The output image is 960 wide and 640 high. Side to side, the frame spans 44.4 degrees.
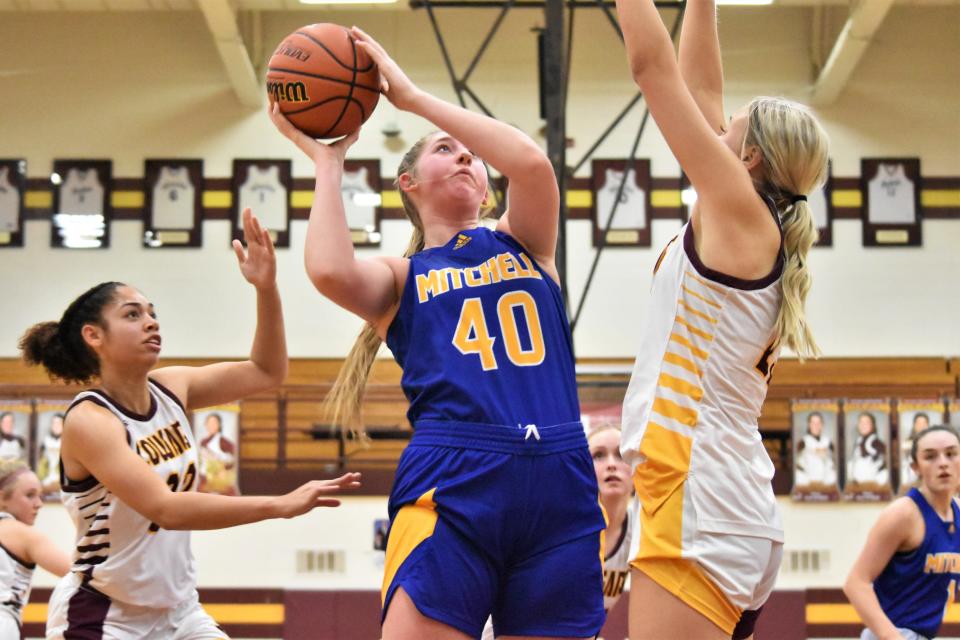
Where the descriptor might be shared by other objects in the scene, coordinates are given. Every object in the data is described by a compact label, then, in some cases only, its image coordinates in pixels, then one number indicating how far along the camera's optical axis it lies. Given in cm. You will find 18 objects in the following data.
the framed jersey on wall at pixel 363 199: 1320
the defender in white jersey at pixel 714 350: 250
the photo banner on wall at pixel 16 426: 1135
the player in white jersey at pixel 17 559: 546
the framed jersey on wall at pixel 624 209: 1323
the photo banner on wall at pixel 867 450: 1148
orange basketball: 306
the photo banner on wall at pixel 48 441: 1137
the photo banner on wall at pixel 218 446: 1138
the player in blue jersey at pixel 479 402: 264
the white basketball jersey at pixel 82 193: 1327
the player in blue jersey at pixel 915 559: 517
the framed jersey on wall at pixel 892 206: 1310
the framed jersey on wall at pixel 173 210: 1327
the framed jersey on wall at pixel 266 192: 1325
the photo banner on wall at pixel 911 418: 1154
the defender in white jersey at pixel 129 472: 345
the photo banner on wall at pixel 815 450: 1143
